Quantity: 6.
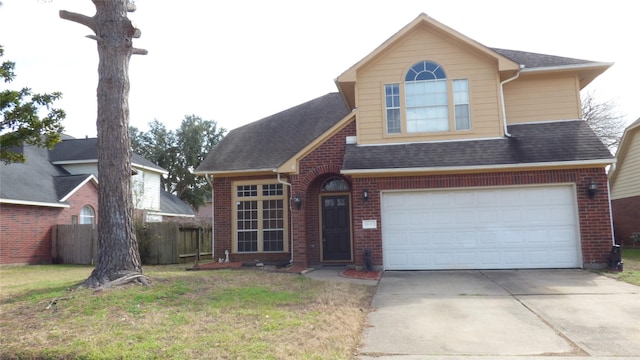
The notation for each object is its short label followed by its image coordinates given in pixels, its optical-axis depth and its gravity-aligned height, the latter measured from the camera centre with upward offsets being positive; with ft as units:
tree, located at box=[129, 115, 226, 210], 142.92 +24.51
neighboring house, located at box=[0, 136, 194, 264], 56.90 +4.84
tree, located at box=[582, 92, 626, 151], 96.11 +20.38
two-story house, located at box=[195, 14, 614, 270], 36.83 +4.45
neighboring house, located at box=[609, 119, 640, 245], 64.03 +4.06
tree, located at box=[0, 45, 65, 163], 37.14 +9.45
